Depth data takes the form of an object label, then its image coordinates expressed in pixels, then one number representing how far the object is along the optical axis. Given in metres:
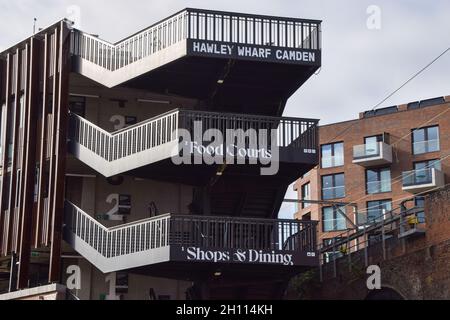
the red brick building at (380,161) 75.25
